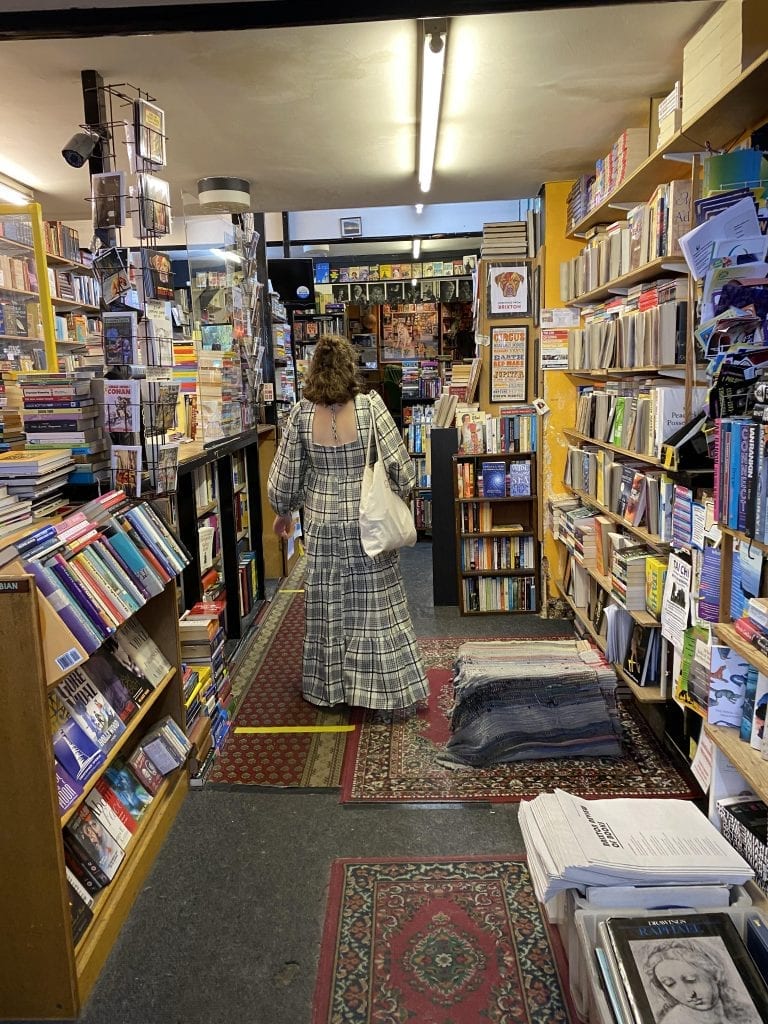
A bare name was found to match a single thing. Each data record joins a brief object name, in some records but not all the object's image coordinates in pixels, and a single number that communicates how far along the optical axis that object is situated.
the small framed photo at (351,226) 8.82
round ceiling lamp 4.71
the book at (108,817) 2.24
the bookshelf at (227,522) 3.82
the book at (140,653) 2.57
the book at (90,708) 2.11
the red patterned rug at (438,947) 1.90
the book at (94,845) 2.10
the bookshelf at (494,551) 5.05
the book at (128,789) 2.43
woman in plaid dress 3.34
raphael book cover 1.48
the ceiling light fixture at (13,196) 5.16
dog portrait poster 5.19
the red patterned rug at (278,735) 3.07
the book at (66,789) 1.90
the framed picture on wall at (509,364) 5.27
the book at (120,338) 2.63
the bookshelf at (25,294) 5.92
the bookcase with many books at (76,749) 1.80
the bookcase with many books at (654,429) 2.29
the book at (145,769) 2.55
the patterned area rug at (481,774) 2.87
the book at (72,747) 1.97
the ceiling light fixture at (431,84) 2.64
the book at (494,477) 5.02
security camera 2.81
